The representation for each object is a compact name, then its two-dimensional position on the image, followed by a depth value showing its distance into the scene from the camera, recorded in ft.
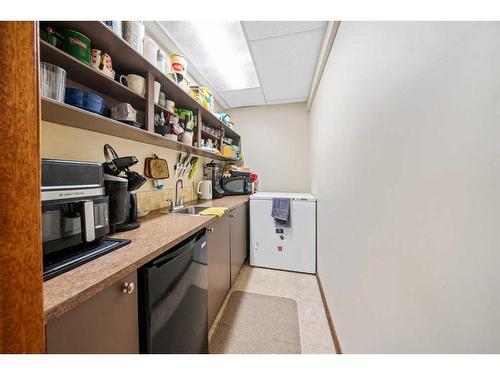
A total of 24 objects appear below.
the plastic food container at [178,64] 4.92
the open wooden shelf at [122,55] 2.76
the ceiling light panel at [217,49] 4.90
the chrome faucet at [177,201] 5.79
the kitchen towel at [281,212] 7.17
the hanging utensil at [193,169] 7.27
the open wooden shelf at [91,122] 2.61
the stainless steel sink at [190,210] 5.54
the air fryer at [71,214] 1.90
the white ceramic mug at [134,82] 3.67
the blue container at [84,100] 2.77
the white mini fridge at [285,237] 7.20
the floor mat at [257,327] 4.10
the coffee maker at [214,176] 8.16
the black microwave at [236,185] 8.79
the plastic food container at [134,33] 3.37
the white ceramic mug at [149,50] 3.69
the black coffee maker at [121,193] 2.91
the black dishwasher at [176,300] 2.33
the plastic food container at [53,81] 2.38
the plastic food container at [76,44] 2.71
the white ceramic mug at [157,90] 4.09
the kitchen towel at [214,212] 4.61
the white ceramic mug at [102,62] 3.02
